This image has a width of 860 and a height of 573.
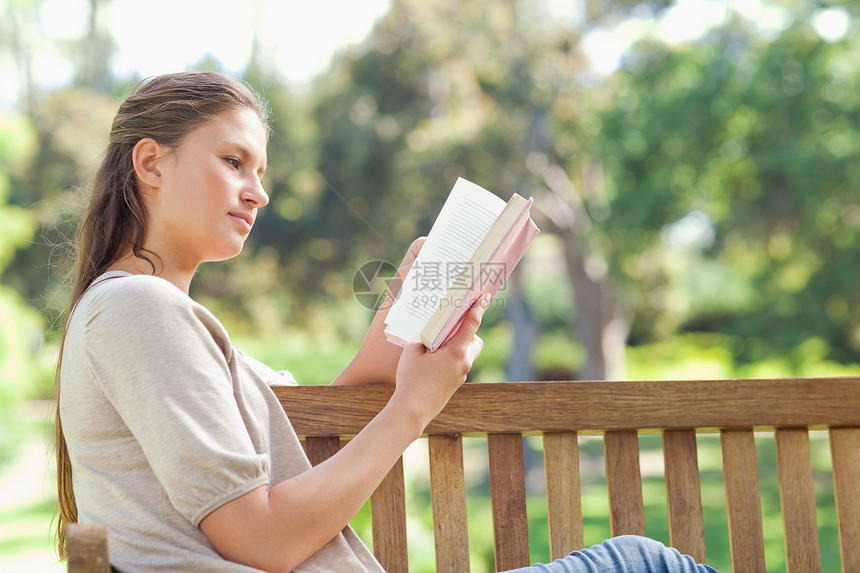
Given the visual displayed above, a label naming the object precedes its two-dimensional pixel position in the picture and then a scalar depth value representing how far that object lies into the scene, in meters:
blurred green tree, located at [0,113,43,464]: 6.42
